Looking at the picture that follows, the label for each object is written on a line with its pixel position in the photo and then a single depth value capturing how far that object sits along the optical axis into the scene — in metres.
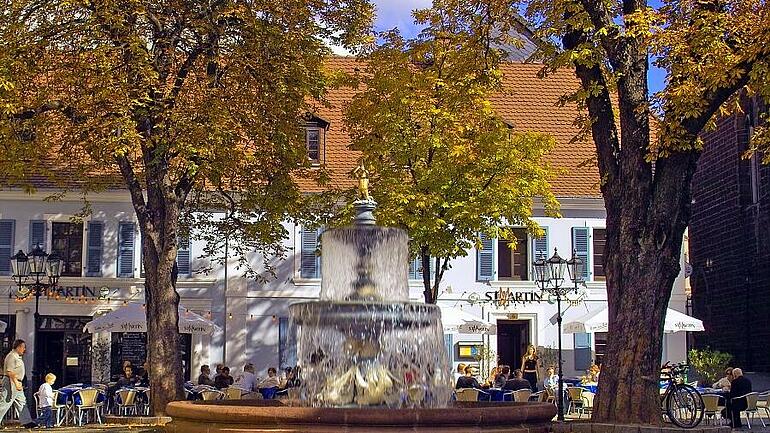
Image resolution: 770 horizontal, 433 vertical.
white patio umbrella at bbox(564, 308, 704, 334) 28.55
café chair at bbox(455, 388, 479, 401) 23.45
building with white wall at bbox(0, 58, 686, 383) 33.34
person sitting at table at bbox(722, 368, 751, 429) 22.64
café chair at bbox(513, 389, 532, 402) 23.59
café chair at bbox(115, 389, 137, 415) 24.42
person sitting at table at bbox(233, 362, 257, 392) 26.58
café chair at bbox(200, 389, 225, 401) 23.48
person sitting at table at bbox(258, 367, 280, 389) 25.84
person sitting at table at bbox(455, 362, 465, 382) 28.67
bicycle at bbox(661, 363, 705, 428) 20.44
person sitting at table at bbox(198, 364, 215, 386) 27.23
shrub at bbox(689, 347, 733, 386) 32.44
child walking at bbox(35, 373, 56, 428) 23.39
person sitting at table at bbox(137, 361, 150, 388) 27.73
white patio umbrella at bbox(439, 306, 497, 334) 31.22
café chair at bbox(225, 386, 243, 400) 23.69
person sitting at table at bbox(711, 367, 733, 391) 24.42
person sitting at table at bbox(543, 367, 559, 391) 27.26
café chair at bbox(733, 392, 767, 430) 22.28
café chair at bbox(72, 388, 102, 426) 24.09
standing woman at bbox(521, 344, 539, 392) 29.16
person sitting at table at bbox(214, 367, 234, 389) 26.83
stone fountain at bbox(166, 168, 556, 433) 11.87
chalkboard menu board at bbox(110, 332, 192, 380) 33.53
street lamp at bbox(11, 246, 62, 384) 26.64
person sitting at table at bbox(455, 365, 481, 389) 25.22
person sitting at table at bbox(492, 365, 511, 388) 26.64
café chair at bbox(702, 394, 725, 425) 22.05
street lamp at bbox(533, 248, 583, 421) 24.66
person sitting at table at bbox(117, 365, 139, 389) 26.80
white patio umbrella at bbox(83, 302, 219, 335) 28.67
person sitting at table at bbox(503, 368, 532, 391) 24.62
